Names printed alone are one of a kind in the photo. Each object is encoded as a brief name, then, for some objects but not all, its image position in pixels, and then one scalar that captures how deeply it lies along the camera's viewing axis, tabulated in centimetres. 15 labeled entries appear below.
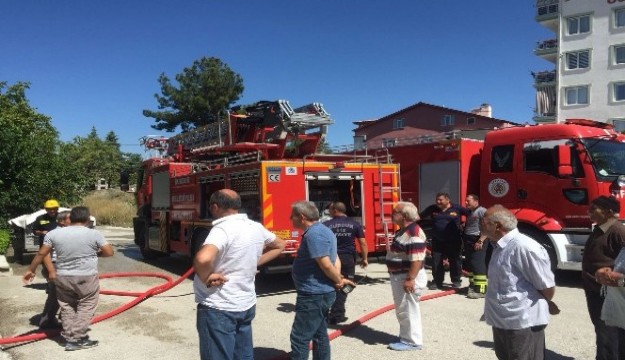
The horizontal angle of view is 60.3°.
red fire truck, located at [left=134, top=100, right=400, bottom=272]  820
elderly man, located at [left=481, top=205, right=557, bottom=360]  338
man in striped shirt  530
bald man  345
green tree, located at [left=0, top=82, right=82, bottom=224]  1269
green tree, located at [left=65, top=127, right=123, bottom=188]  4709
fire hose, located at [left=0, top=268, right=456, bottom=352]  566
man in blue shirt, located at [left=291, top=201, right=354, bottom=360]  428
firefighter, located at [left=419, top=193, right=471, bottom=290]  842
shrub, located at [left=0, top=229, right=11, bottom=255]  1134
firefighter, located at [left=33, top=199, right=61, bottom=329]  584
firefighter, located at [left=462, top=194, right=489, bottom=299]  787
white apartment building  3809
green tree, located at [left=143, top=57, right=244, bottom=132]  3300
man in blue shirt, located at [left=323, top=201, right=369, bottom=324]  682
